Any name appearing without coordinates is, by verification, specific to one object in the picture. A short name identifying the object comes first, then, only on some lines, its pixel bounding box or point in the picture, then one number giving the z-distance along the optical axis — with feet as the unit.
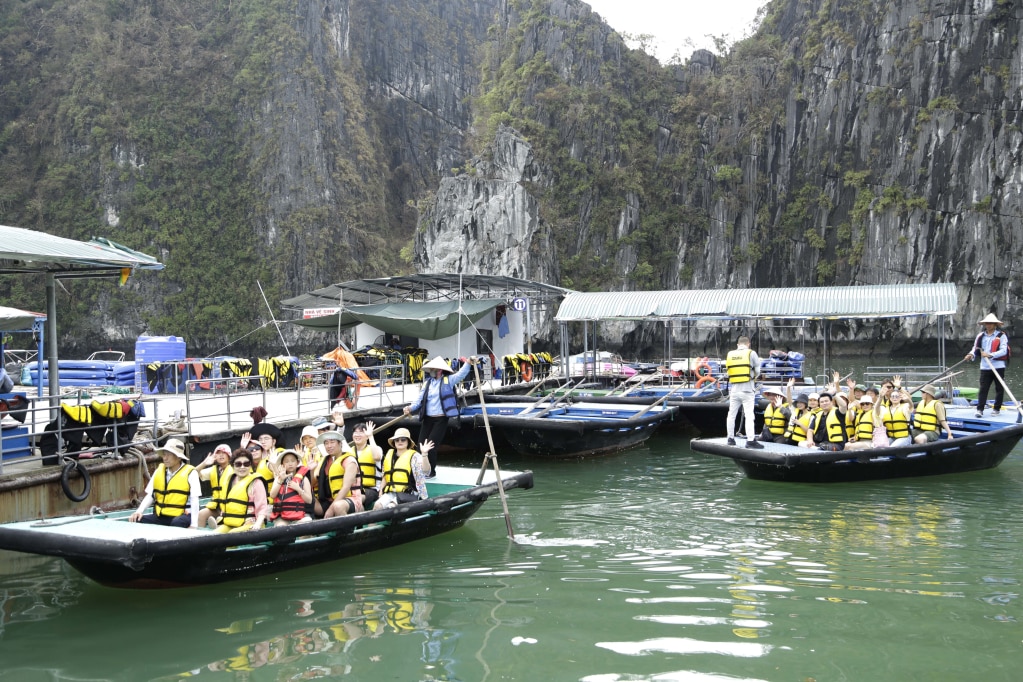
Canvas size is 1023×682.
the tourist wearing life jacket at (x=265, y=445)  27.50
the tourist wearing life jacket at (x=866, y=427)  42.63
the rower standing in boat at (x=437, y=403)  41.63
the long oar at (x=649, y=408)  54.35
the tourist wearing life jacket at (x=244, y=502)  26.22
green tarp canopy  70.85
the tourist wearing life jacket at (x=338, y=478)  28.55
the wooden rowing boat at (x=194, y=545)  23.61
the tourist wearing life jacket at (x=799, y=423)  44.16
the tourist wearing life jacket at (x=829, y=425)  42.39
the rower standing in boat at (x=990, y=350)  47.62
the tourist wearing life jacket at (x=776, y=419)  44.86
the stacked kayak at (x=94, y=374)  65.62
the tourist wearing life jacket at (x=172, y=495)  26.53
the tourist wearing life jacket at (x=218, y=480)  26.66
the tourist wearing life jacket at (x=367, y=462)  30.12
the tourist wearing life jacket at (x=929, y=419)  43.42
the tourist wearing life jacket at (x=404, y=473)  30.70
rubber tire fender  30.89
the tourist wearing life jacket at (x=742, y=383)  43.19
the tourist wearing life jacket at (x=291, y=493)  27.14
